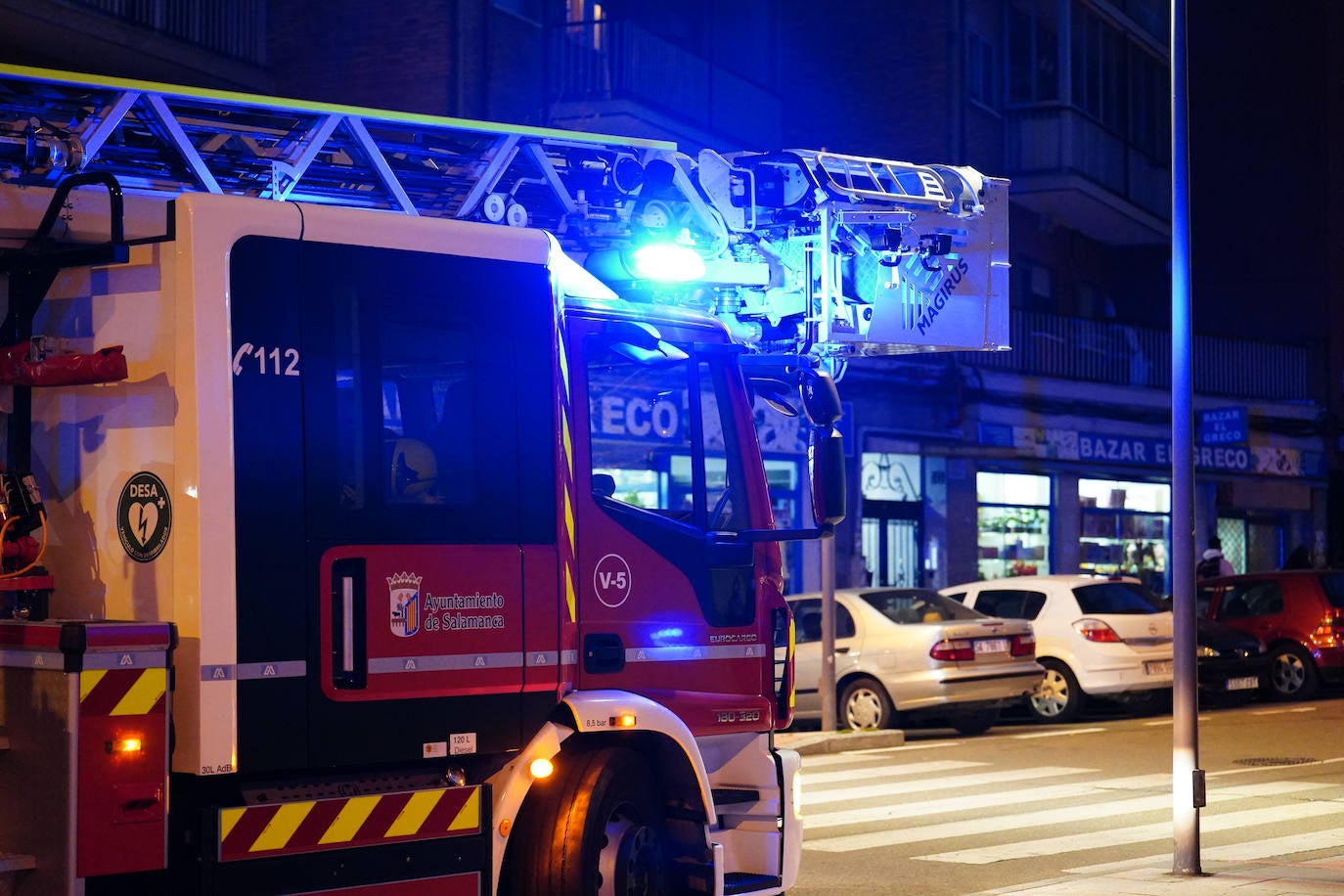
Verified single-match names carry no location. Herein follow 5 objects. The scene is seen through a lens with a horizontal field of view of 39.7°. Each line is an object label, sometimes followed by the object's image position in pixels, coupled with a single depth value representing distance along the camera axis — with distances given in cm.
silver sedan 1781
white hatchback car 1939
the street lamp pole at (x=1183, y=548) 1002
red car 2256
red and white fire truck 609
